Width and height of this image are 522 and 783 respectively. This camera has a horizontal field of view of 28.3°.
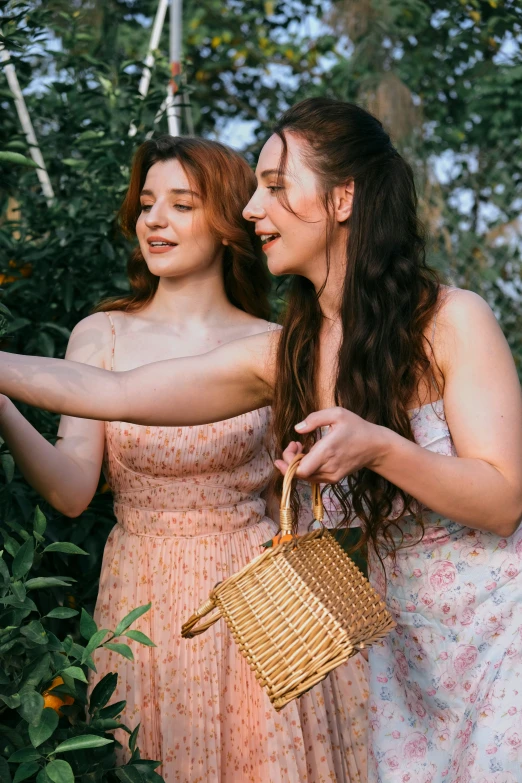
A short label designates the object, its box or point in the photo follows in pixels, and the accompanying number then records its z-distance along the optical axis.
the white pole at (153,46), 3.46
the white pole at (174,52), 3.41
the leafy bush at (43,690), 1.49
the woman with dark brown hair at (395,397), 1.74
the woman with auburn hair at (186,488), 2.23
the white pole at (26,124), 3.04
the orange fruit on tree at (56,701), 1.83
